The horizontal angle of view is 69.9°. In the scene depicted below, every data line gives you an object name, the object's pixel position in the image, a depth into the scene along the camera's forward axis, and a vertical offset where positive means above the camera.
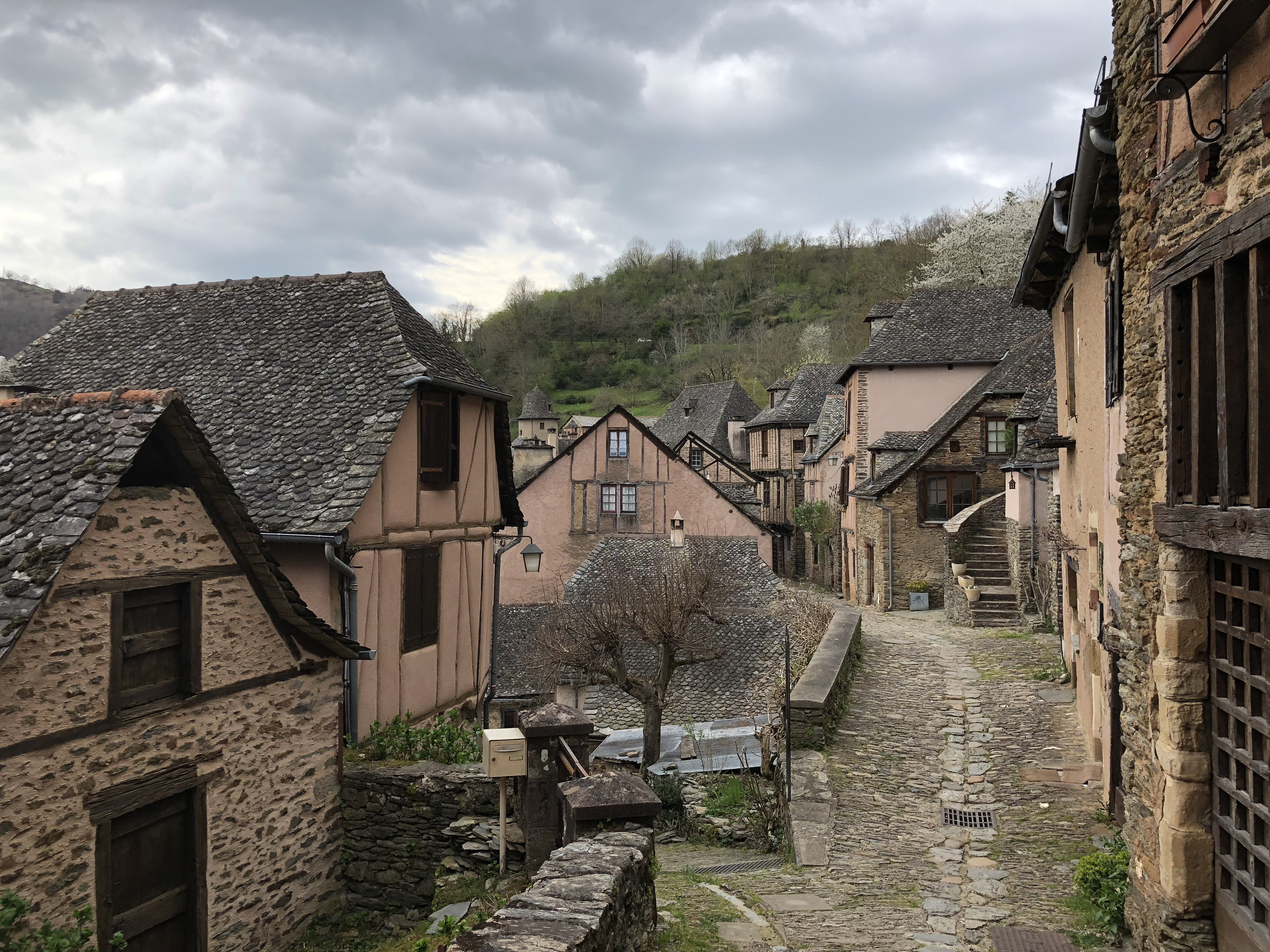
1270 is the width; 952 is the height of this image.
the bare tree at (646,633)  17.73 -2.47
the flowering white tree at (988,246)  39.97 +12.13
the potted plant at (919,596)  26.59 -2.41
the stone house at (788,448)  46.50 +3.43
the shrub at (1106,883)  6.26 -2.66
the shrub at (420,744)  9.75 -2.56
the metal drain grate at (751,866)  8.74 -3.46
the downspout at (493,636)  13.70 -1.93
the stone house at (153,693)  6.25 -1.48
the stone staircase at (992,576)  21.09 -1.53
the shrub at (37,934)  5.46 -2.72
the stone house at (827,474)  37.28 +1.72
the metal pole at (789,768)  9.57 -2.79
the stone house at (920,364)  28.72 +4.79
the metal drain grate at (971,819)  8.89 -3.03
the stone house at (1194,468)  4.32 +0.27
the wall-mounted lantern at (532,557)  13.76 -0.71
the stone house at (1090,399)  7.20 +1.20
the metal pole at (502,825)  7.18 -2.56
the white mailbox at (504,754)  7.04 -1.89
